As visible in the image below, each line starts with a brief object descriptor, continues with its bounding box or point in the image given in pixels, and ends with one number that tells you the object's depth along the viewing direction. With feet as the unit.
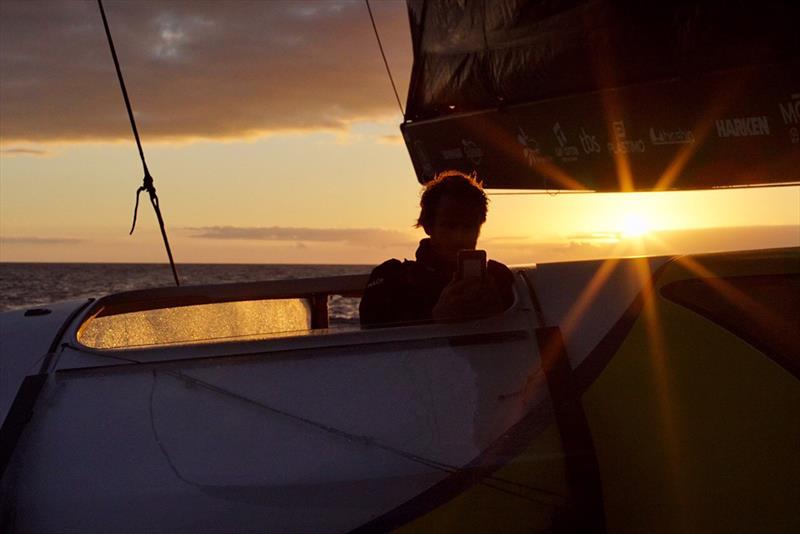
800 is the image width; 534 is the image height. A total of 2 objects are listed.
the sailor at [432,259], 10.84
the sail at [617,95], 13.08
